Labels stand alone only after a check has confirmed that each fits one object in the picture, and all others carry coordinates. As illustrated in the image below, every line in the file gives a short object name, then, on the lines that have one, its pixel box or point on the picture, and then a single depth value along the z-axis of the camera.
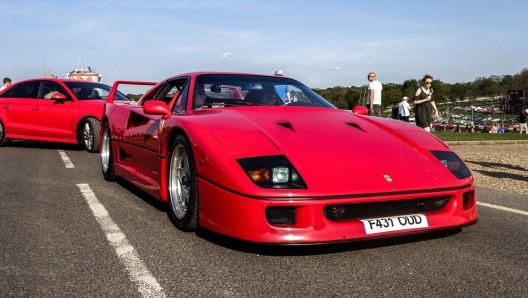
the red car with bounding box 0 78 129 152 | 10.71
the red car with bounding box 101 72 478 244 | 3.22
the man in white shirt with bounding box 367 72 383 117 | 13.37
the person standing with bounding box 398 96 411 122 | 19.52
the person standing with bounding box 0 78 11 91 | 16.64
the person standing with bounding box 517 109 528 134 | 40.94
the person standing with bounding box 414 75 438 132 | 10.59
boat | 34.07
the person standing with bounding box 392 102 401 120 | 25.30
